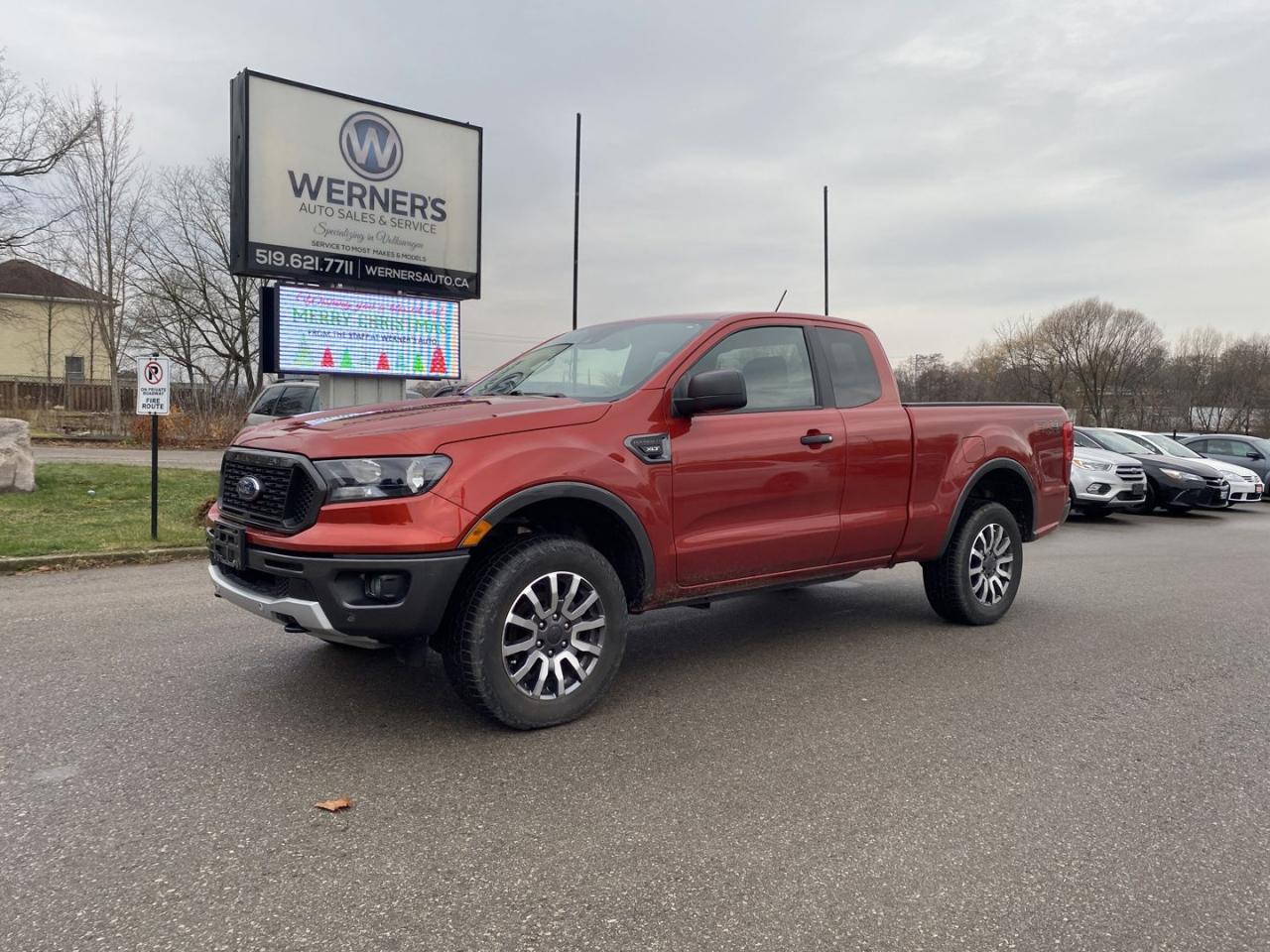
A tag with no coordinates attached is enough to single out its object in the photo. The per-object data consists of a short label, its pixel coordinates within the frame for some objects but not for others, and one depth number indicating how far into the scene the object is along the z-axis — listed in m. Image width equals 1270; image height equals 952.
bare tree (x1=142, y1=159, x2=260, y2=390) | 34.81
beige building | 42.06
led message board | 12.23
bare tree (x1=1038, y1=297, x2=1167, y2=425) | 53.97
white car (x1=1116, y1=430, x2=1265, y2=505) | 16.61
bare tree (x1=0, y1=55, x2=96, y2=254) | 21.59
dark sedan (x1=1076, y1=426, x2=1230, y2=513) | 15.55
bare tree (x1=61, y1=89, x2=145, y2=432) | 25.20
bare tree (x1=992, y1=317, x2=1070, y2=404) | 57.53
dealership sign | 12.16
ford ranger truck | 3.60
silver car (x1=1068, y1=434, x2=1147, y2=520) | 14.23
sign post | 8.73
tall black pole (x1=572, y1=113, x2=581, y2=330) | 21.05
